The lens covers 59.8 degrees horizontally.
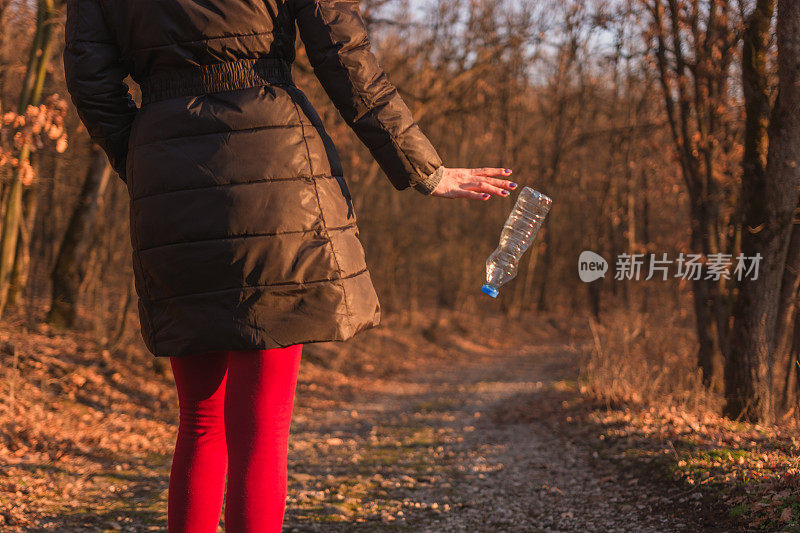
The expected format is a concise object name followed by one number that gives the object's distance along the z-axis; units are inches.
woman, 72.6
